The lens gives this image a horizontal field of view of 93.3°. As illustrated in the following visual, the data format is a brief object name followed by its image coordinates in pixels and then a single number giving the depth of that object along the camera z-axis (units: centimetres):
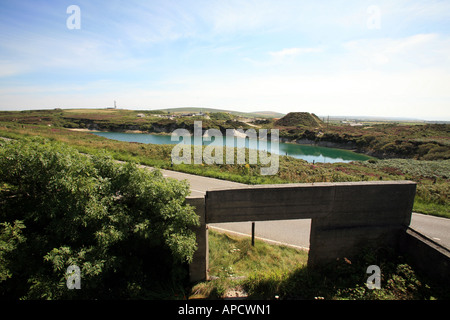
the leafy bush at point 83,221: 428
